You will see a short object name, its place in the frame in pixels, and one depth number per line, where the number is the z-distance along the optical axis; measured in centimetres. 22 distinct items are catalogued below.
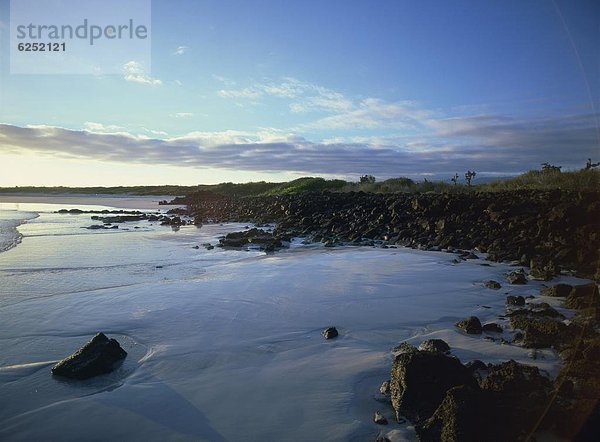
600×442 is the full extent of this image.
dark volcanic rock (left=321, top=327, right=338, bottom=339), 469
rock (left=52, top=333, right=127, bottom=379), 378
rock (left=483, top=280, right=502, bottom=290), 670
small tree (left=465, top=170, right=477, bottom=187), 2583
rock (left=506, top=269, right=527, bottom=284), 693
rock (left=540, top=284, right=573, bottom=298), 596
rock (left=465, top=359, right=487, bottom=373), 356
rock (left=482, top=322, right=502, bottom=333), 460
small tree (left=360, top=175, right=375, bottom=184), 3498
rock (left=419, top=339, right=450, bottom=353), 400
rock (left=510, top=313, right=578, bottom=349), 410
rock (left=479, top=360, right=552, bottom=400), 303
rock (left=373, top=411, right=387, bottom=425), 294
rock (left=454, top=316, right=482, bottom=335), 460
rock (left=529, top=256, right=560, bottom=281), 725
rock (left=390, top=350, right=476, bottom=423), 300
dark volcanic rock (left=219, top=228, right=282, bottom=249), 1305
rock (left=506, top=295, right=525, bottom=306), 562
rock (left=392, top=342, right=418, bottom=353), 413
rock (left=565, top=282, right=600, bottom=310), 529
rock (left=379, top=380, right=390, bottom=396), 335
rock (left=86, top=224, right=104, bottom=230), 1921
